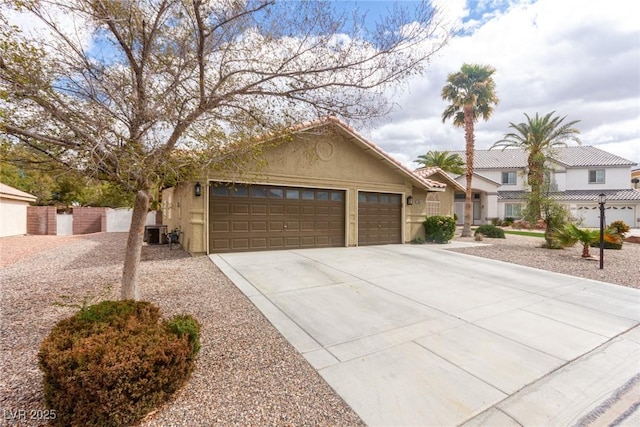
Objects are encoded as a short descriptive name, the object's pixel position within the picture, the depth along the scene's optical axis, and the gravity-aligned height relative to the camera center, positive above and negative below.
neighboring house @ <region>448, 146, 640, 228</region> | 27.28 +2.62
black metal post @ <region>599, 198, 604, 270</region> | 8.70 -0.52
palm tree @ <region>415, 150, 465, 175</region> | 26.69 +4.70
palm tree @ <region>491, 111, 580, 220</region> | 22.19 +6.19
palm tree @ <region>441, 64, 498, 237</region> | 17.14 +6.89
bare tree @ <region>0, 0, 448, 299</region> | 3.31 +1.83
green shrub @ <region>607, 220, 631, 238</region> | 15.58 -0.82
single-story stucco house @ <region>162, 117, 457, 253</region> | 9.79 +0.37
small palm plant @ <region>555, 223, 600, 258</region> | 10.36 -0.89
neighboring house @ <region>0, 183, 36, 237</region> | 14.92 +0.02
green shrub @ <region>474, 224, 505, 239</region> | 17.19 -1.17
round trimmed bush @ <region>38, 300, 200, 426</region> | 2.21 -1.25
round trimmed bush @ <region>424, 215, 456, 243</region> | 14.12 -0.78
